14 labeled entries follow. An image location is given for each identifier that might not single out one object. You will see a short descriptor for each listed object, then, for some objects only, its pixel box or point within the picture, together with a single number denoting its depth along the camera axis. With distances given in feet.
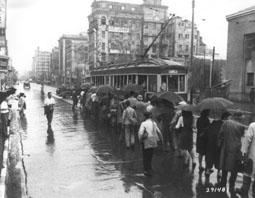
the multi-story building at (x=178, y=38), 265.13
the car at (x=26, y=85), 260.60
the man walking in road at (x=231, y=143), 23.24
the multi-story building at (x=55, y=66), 432.33
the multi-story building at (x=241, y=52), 101.14
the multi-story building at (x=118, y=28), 272.31
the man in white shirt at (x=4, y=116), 46.29
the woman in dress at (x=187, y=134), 29.96
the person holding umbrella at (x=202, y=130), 27.89
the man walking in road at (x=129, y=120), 36.63
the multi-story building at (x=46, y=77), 531.50
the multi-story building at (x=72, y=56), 326.98
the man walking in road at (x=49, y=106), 54.49
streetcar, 68.59
